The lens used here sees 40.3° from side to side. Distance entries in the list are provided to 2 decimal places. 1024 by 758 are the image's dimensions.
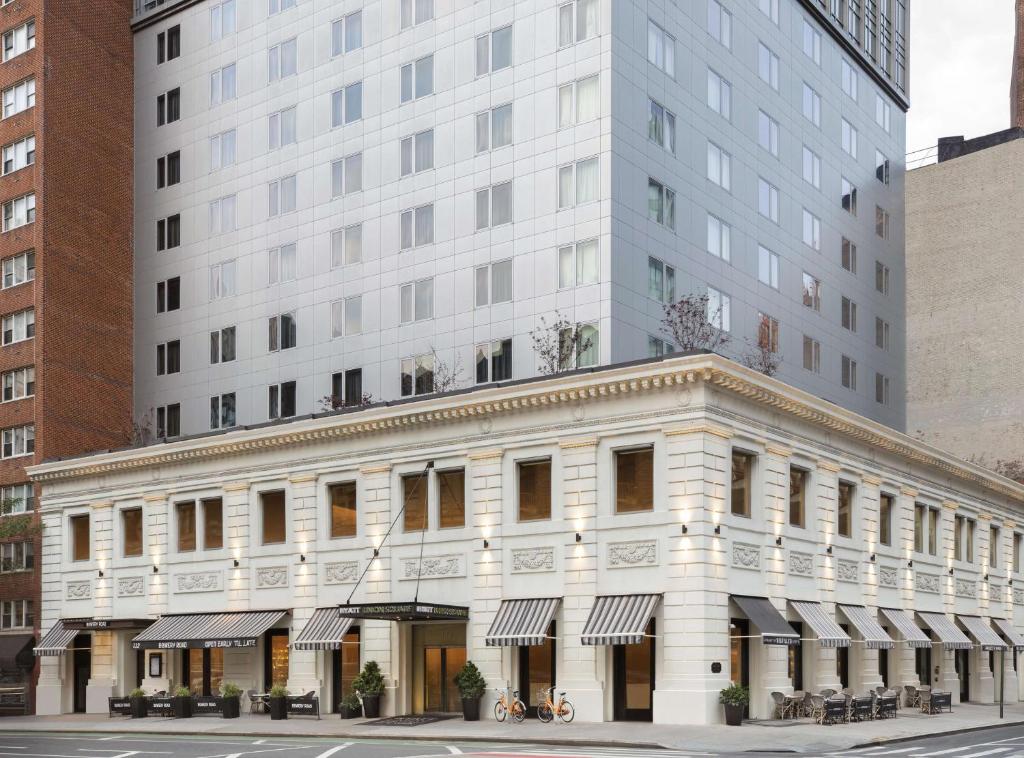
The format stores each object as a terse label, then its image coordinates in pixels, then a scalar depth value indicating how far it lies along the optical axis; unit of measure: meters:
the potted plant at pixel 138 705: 51.78
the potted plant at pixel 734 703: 39.66
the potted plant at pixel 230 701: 49.25
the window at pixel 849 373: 78.31
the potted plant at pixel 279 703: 47.44
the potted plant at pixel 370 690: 46.44
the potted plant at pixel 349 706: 46.62
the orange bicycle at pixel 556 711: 41.81
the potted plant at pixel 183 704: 50.12
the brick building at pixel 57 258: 66.44
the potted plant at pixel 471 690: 43.91
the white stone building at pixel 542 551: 41.56
